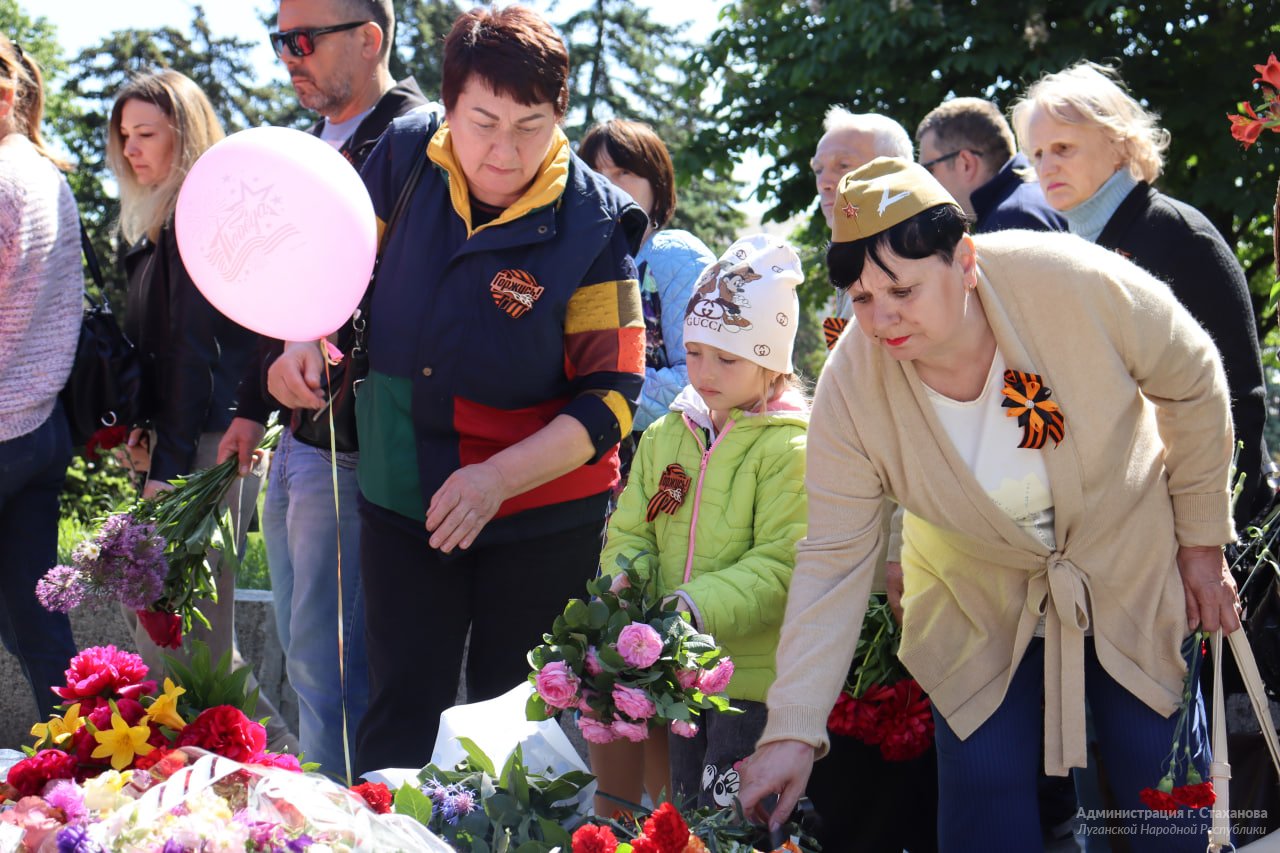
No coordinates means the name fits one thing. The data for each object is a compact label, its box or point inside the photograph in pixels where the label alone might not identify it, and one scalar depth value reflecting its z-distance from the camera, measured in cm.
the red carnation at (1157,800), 221
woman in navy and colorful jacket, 275
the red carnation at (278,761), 201
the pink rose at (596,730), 221
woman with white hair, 329
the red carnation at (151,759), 193
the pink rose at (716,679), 219
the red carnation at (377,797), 192
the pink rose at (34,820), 170
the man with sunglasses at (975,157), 427
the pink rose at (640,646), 215
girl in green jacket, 277
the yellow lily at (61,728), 206
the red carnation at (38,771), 192
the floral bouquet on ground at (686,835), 180
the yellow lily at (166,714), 208
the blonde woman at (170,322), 373
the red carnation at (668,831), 180
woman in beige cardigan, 228
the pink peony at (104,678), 217
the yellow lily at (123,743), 201
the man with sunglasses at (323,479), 332
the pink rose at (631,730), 216
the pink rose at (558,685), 217
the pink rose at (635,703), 213
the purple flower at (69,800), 176
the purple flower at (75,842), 161
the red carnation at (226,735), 201
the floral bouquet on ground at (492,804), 202
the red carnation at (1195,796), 220
